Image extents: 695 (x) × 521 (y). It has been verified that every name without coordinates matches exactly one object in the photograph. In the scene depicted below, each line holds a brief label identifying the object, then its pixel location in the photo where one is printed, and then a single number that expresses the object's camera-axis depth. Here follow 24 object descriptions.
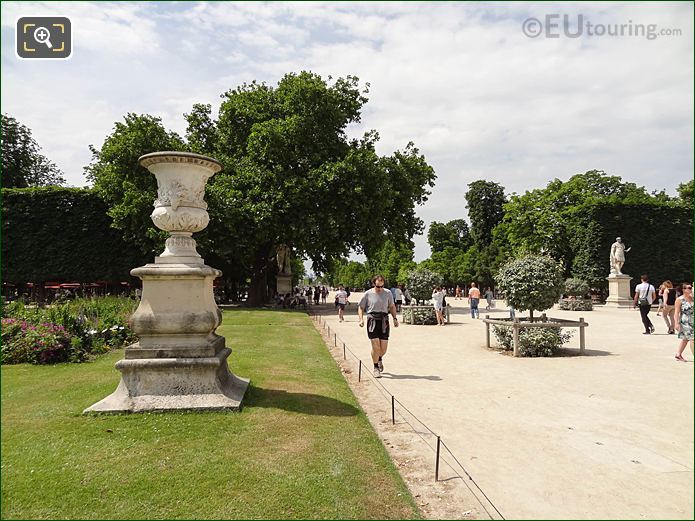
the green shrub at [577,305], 28.11
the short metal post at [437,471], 4.24
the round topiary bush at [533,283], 11.33
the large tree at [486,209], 64.81
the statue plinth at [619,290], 32.62
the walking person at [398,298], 25.72
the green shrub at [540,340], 10.86
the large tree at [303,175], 25.64
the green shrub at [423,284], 19.69
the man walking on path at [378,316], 8.66
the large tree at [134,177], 27.02
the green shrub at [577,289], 31.25
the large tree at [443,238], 75.62
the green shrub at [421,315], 18.97
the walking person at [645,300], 14.74
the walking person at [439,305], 18.83
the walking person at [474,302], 22.88
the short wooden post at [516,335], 10.84
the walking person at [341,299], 22.06
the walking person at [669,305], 14.40
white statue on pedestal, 32.97
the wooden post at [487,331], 12.27
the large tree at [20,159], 39.44
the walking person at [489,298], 28.05
